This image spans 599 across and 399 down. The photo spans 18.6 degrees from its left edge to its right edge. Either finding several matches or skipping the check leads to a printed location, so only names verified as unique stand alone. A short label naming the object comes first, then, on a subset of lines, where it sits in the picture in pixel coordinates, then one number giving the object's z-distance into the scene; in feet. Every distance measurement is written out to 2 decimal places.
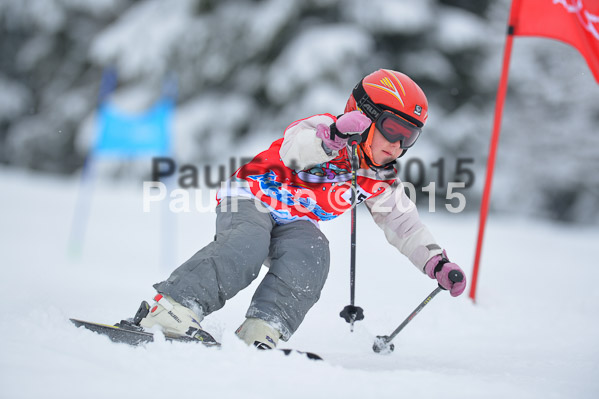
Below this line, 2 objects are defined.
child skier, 21.33
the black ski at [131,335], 20.75
